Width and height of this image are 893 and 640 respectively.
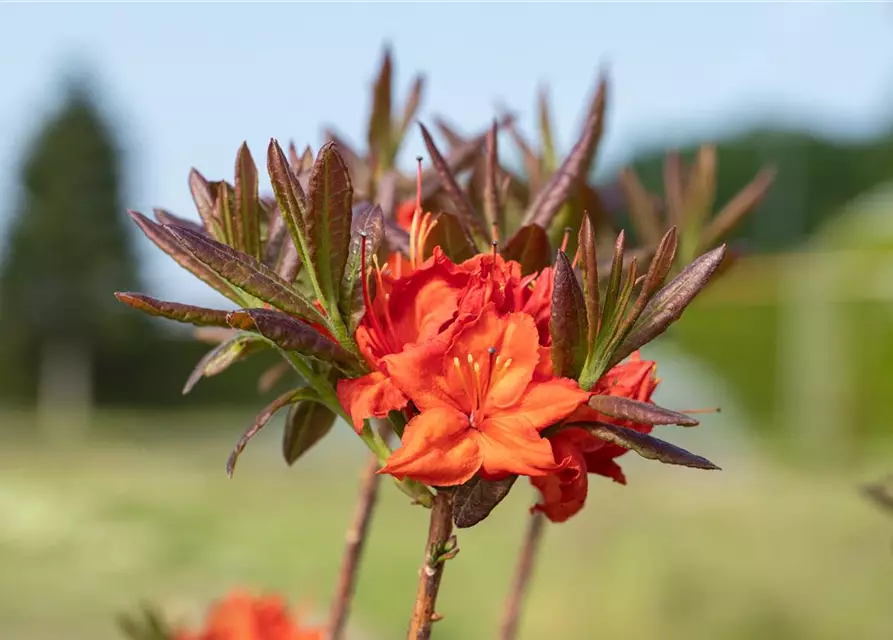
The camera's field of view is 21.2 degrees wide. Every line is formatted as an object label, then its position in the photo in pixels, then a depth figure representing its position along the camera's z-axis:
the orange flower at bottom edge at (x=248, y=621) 0.88
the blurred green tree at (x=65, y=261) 13.30
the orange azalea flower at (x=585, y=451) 0.64
